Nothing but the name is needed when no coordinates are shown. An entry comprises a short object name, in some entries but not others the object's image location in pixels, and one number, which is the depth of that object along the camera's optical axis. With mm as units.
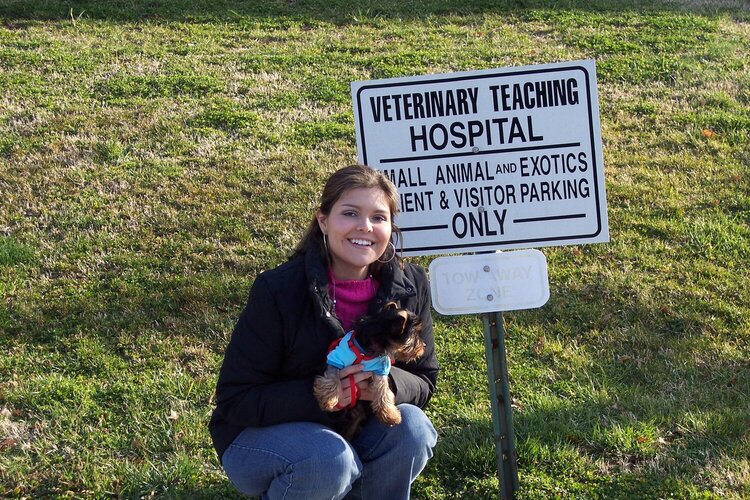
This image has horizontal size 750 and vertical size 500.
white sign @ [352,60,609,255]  3693
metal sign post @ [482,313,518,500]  3762
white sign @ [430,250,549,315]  3641
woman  3314
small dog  3199
